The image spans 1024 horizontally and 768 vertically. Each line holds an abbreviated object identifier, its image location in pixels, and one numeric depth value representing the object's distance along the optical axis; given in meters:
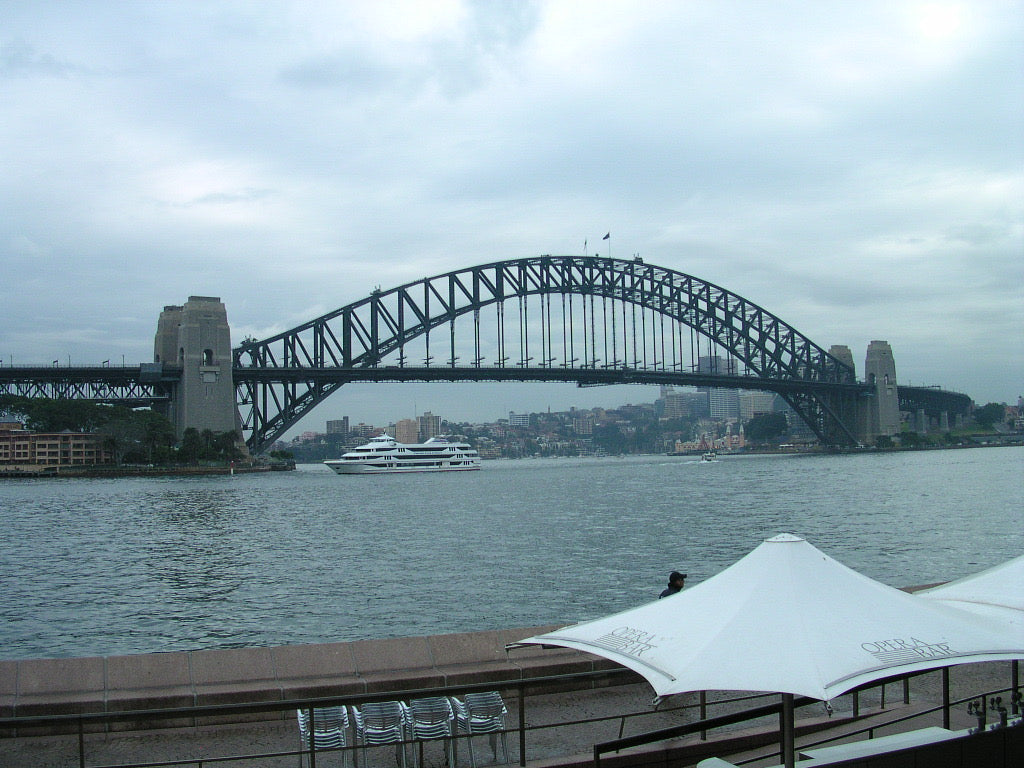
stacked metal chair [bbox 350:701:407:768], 6.48
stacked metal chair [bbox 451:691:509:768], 6.71
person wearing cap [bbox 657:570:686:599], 9.45
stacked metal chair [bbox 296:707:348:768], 6.43
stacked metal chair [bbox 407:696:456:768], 6.55
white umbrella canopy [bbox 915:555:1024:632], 5.96
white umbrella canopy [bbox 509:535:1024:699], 4.67
